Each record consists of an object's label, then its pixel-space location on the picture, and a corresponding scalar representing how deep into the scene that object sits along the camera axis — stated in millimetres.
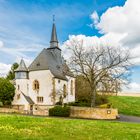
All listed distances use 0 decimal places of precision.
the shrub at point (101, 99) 38266
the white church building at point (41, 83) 33717
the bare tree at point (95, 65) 26985
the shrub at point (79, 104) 32869
